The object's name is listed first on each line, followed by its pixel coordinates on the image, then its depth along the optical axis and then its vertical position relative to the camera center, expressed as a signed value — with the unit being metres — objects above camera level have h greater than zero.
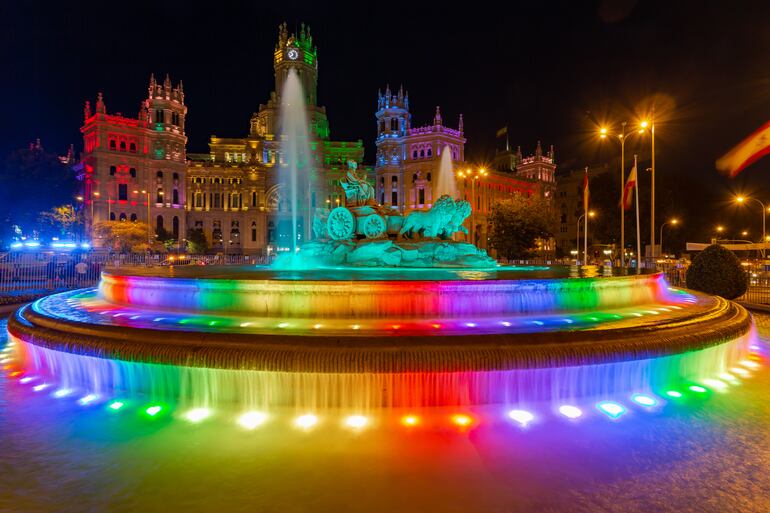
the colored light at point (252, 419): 5.37 -2.02
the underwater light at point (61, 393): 6.33 -1.95
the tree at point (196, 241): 74.81 +2.54
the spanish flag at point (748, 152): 14.09 +3.17
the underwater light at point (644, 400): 6.10 -2.05
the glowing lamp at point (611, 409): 5.68 -2.04
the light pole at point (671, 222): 48.09 +3.34
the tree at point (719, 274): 15.86 -0.78
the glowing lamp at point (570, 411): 5.67 -2.05
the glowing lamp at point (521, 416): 5.43 -2.04
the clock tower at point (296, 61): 100.62 +43.98
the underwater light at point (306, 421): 5.38 -2.04
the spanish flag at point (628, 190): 20.75 +3.01
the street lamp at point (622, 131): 20.76 +5.96
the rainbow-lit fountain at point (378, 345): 5.74 -1.23
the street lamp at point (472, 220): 72.75 +5.48
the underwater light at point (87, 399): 6.02 -1.96
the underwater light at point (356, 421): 5.32 -2.03
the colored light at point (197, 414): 5.51 -2.01
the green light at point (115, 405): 5.81 -1.96
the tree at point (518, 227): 47.44 +2.83
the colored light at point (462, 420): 5.35 -2.02
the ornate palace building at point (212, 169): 76.69 +16.50
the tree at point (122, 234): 56.72 +2.86
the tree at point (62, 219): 51.41 +4.78
